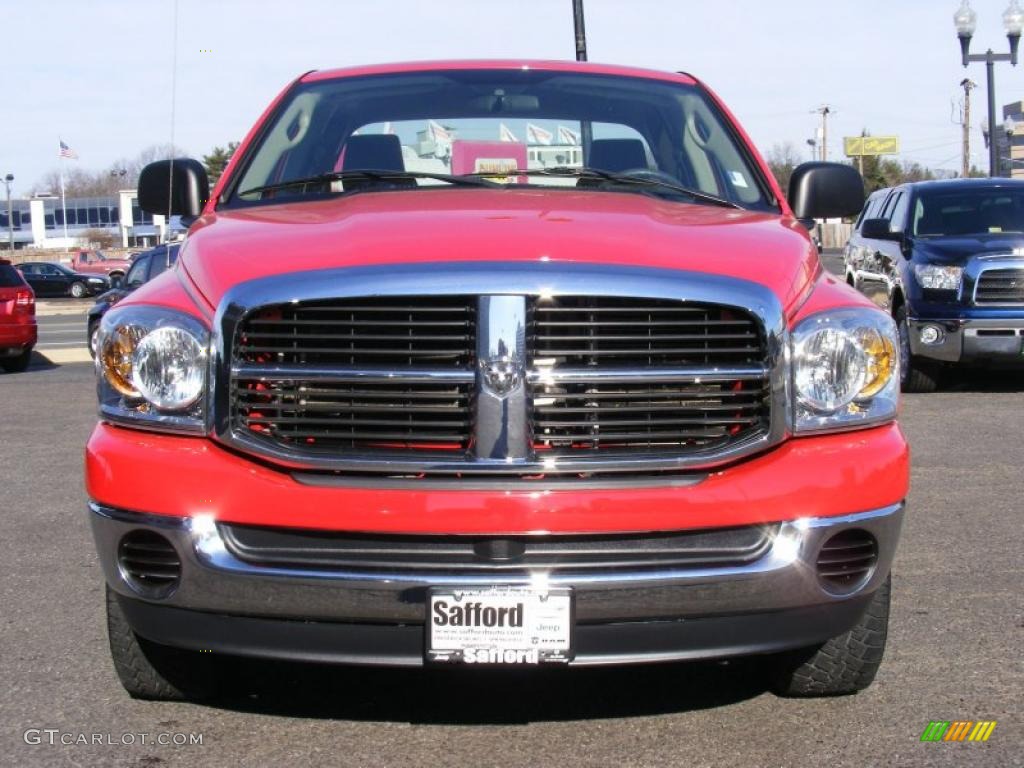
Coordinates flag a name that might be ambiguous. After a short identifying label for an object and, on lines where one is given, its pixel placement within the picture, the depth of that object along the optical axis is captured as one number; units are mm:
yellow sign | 114562
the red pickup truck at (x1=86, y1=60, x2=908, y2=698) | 3346
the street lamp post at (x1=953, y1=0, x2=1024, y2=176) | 23578
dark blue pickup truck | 11992
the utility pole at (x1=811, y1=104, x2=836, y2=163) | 92250
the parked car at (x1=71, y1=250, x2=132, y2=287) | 52844
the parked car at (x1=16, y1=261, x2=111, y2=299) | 50625
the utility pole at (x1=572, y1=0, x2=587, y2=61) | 15461
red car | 18656
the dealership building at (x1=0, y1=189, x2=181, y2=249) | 118625
